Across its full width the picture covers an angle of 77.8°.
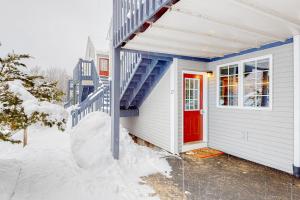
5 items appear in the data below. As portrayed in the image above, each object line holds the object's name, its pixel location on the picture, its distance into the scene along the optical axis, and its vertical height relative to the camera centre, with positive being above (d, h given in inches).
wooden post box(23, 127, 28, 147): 201.4 -45.1
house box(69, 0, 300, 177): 110.5 +25.2
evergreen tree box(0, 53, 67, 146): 102.0 +3.5
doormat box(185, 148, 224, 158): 195.0 -59.2
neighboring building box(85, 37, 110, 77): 585.9 +118.0
